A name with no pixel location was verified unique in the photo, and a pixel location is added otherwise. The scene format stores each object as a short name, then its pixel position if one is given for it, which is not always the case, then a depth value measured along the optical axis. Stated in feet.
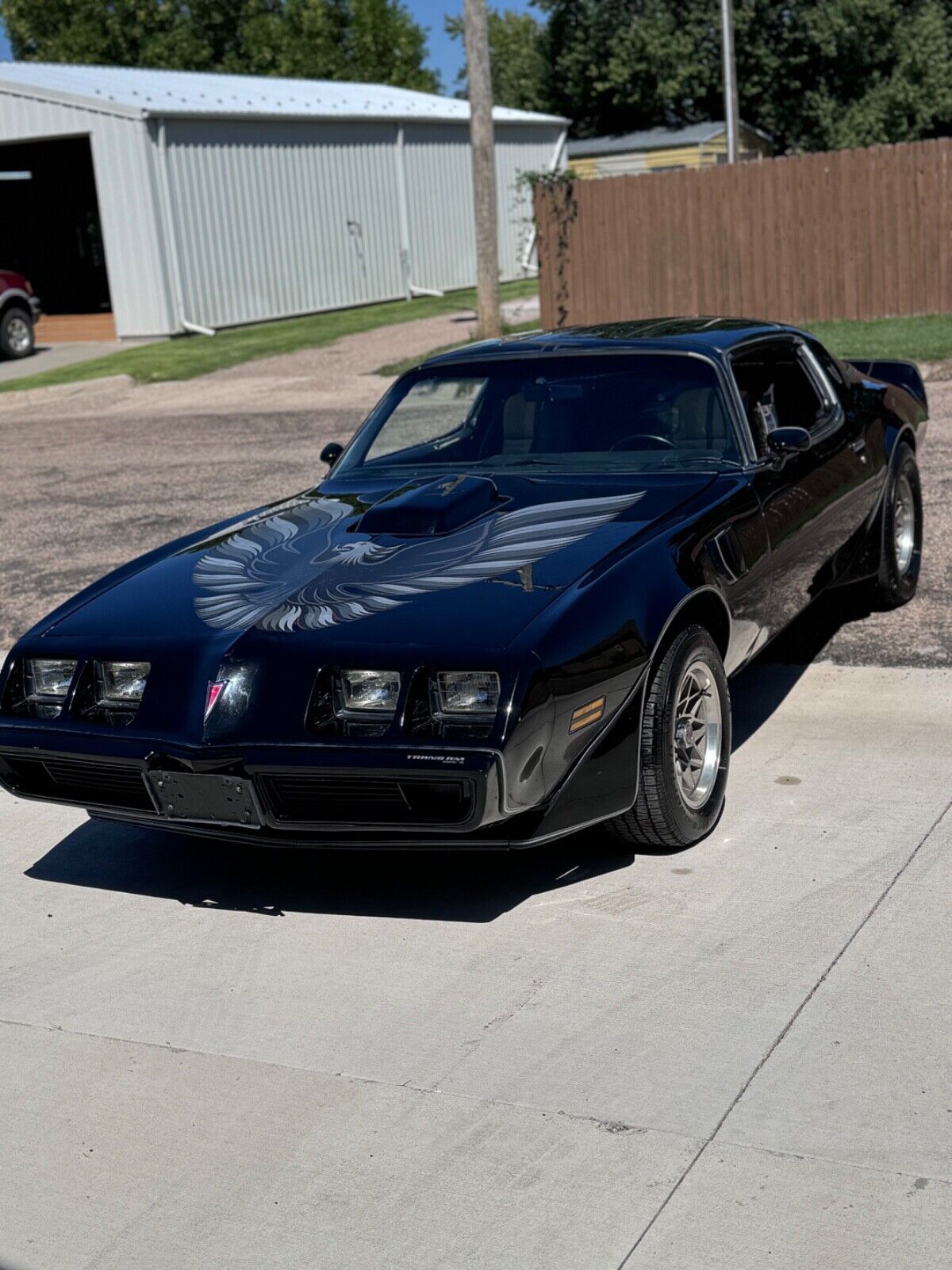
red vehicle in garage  80.02
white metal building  84.79
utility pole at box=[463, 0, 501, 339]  62.64
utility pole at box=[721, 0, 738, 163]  97.60
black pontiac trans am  13.23
